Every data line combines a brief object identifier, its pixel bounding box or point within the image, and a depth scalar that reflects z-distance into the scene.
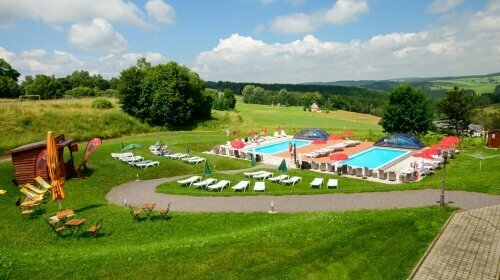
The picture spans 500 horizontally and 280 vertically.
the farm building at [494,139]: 33.80
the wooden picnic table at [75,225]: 14.64
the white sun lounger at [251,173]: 25.09
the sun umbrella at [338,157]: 25.69
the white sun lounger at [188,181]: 23.39
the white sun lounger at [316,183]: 22.58
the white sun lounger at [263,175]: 24.63
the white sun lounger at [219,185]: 22.18
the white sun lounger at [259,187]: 21.42
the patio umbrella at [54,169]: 17.66
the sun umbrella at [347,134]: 40.38
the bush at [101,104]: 50.41
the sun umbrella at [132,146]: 29.58
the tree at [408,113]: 43.88
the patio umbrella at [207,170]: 23.12
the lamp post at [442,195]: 15.31
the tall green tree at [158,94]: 50.14
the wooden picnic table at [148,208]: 16.14
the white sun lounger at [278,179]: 23.81
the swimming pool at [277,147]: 39.69
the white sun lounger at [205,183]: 22.55
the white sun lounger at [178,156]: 32.09
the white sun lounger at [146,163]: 27.88
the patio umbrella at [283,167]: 23.86
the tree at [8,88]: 67.19
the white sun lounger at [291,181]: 23.41
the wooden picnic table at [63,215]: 15.48
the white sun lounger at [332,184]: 22.27
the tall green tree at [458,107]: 45.97
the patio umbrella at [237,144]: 31.75
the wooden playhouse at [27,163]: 22.88
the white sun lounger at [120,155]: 30.52
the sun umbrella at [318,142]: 35.53
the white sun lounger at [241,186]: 21.88
